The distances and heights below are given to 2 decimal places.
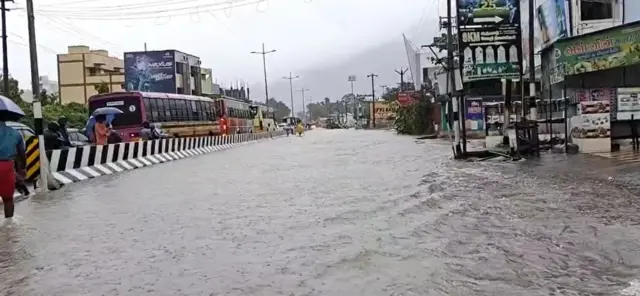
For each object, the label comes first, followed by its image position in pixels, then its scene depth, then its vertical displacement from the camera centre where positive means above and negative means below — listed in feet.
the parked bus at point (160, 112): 104.99 +2.79
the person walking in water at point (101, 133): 68.18 -0.12
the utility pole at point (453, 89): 63.46 +2.48
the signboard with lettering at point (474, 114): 121.49 +0.24
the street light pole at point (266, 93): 282.77 +12.59
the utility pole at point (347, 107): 484.91 +10.70
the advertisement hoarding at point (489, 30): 65.72 +7.95
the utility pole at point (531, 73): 62.03 +3.64
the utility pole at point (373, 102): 341.17 +9.00
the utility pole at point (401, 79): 324.91 +18.16
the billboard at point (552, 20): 95.76 +13.17
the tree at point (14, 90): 147.95 +9.99
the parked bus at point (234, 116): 154.81 +2.50
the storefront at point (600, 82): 61.05 +3.32
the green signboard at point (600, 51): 70.54 +6.25
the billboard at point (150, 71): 212.23 +17.63
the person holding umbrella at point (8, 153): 32.22 -0.83
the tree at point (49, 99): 164.14 +8.88
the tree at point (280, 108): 484.42 +11.48
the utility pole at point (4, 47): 100.01 +12.45
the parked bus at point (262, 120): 205.68 +1.48
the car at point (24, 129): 54.89 +0.46
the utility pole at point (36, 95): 45.88 +2.62
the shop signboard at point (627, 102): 65.31 +0.62
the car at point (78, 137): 74.90 -0.49
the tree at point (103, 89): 179.83 +10.87
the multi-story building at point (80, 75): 239.91 +19.56
